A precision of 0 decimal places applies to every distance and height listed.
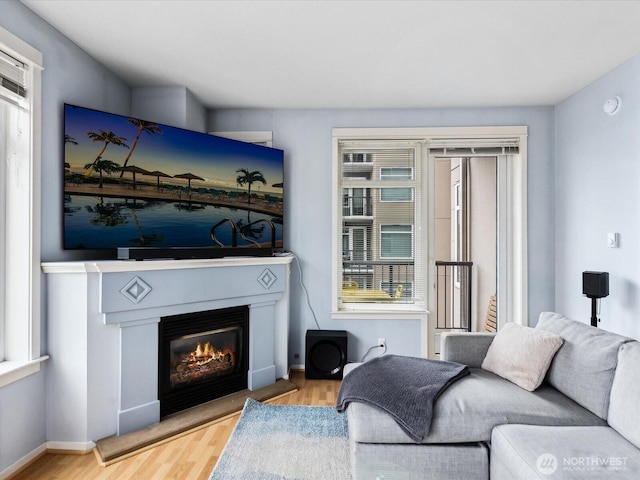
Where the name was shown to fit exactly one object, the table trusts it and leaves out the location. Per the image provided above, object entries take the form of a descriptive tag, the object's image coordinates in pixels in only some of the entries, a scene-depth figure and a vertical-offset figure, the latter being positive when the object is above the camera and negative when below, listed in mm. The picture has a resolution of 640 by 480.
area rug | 2037 -1272
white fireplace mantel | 2242 -608
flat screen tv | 2420 +371
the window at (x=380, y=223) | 3682 +158
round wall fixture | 2771 +1001
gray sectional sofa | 1540 -840
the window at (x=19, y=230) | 2117 +53
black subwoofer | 3441 -1074
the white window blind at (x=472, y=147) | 3604 +898
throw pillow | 2004 -659
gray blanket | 1782 -783
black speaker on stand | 2734 -359
